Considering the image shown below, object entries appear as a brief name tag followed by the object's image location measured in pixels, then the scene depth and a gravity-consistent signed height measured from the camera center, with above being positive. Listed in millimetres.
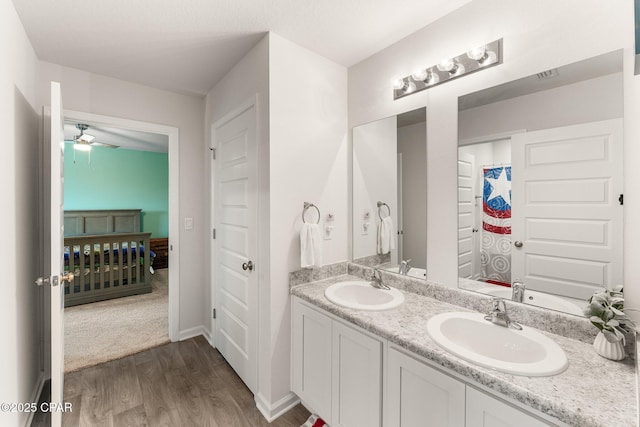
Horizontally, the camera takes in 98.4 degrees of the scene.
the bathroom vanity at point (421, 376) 827 -609
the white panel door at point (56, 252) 1403 -215
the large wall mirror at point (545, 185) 1127 +126
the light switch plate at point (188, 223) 2812 -126
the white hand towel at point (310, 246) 1824 -231
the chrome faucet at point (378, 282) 1800 -467
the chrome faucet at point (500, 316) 1244 -484
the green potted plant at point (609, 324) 970 -398
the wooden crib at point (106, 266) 3637 -771
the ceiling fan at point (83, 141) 3516 +1012
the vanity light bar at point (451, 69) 1408 +805
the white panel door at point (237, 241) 1975 -243
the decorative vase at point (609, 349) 982 -492
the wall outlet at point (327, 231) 2053 -145
